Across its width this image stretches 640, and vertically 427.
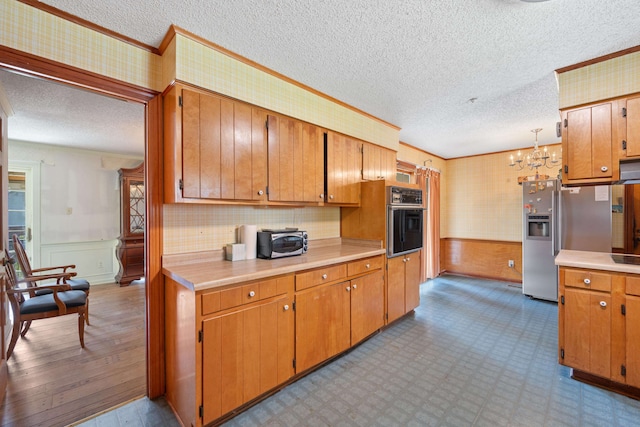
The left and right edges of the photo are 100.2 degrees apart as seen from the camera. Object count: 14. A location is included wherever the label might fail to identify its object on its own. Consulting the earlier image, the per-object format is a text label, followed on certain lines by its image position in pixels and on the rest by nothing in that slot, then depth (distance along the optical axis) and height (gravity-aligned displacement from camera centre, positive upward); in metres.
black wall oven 3.00 -0.08
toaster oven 2.30 -0.26
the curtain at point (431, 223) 5.08 -0.20
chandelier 3.48 +0.79
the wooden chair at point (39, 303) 2.45 -0.84
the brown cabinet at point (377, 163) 3.30 +0.67
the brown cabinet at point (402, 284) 3.08 -0.87
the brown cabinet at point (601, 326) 1.93 -0.88
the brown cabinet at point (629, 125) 2.13 +0.70
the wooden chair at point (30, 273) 2.87 -0.63
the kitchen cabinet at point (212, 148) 1.83 +0.50
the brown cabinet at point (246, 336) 1.57 -0.85
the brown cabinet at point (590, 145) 2.23 +0.59
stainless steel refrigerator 3.56 -0.20
